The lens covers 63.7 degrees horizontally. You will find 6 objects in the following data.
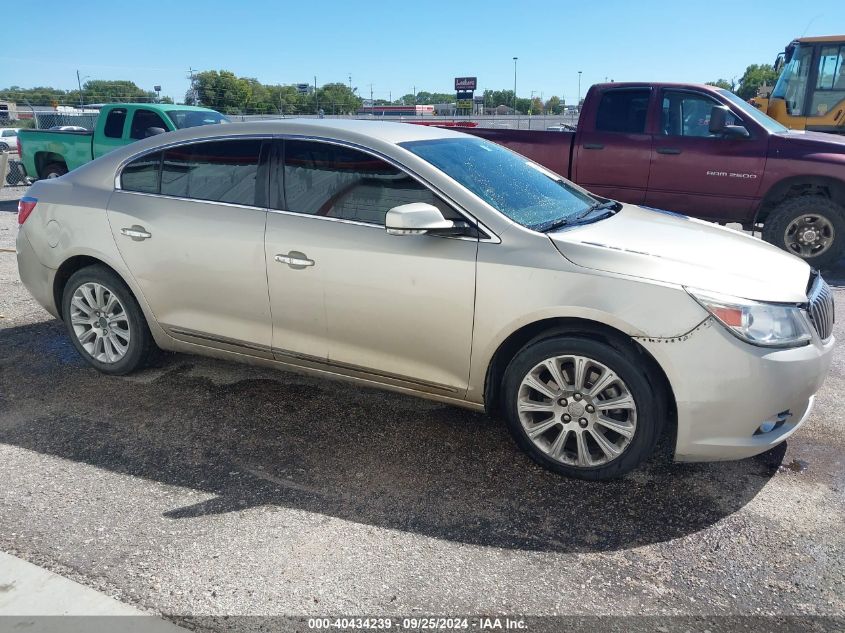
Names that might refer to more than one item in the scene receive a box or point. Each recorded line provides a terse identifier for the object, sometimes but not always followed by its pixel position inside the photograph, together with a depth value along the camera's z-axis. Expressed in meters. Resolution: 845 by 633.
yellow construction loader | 12.75
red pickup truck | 7.57
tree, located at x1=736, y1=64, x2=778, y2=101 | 100.75
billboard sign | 92.31
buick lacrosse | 3.00
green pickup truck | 11.24
